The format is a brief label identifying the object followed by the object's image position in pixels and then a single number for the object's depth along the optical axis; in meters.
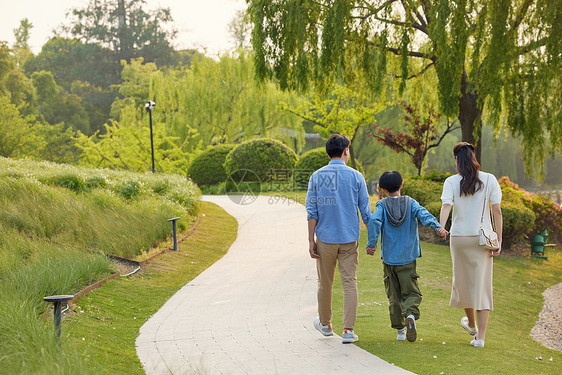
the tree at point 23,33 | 74.50
